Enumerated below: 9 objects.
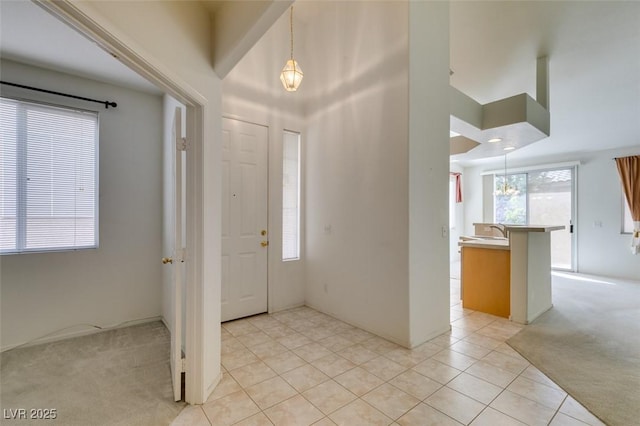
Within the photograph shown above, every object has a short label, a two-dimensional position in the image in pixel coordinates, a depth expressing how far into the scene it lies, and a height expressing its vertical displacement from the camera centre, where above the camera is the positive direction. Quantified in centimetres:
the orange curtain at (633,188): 570 +55
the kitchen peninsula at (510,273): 326 -74
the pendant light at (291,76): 251 +126
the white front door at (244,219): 329 -6
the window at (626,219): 596 -9
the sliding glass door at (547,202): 673 +31
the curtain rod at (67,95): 269 +125
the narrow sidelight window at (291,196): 386 +25
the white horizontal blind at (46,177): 267 +38
